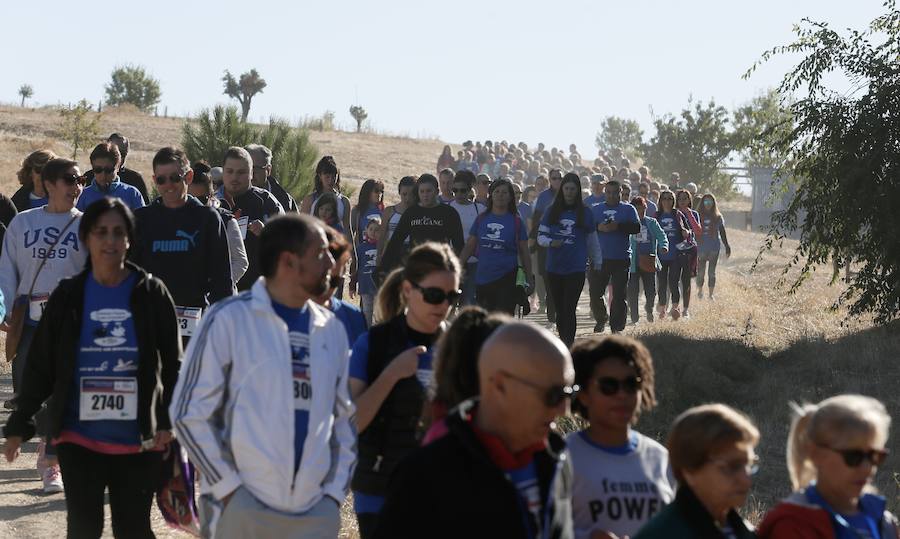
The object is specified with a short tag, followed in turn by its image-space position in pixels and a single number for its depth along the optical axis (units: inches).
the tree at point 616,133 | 4040.4
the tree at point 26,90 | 3393.9
